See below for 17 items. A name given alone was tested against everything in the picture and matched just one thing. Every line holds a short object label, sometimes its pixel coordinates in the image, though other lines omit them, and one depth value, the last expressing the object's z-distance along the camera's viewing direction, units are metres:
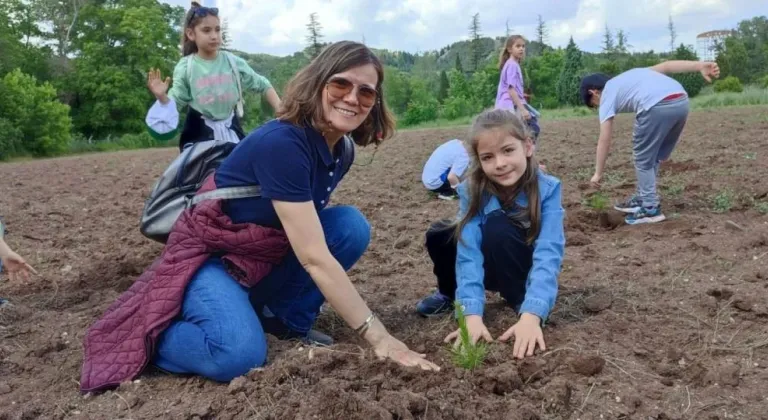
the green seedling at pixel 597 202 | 5.54
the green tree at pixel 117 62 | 33.38
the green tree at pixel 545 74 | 35.38
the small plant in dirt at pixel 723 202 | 5.34
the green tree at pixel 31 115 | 23.55
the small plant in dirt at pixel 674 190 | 6.07
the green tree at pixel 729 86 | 26.41
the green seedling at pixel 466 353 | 2.45
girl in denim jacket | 2.82
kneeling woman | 2.57
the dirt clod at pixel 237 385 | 2.41
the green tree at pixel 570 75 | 32.31
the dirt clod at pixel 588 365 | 2.43
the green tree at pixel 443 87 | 42.31
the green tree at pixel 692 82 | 27.77
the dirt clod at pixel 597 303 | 3.17
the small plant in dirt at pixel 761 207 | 5.15
